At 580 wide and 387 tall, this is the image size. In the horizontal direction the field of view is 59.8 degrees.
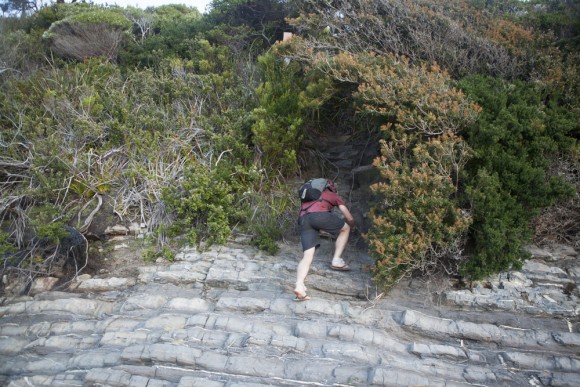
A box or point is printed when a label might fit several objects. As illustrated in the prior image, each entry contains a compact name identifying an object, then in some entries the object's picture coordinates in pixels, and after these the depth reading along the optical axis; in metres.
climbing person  6.22
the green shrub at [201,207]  6.91
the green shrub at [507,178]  5.63
